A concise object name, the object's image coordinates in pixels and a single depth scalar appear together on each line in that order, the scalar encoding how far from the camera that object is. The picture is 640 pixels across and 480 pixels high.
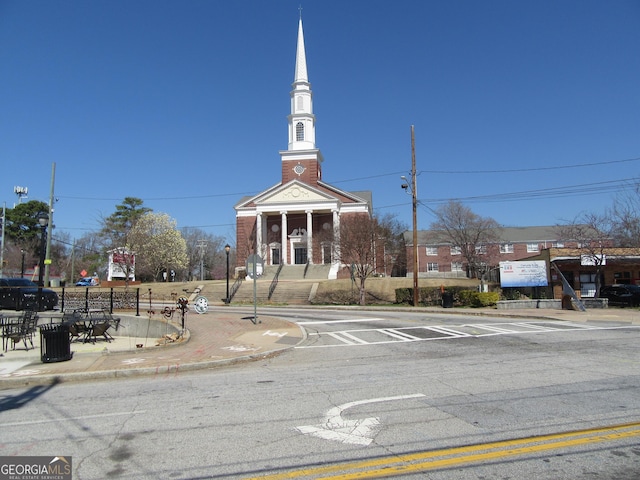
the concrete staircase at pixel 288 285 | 37.78
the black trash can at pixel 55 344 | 10.96
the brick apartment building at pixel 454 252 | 67.06
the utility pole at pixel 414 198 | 28.92
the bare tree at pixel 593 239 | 28.23
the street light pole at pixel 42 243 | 20.70
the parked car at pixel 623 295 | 26.25
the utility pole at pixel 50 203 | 31.78
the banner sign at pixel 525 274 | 27.86
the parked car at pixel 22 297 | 22.52
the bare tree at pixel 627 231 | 34.28
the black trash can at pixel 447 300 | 27.86
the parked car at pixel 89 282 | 54.82
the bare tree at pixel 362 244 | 34.88
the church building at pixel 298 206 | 53.78
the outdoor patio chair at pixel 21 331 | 13.23
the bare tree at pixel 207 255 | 79.56
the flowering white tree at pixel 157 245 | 56.59
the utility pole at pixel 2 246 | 48.58
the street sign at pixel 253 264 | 18.11
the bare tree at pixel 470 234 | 55.02
